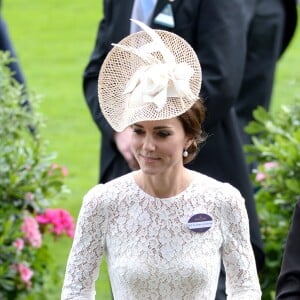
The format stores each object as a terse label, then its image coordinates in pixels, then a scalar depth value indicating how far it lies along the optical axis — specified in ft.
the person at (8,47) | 66.74
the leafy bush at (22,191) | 45.83
